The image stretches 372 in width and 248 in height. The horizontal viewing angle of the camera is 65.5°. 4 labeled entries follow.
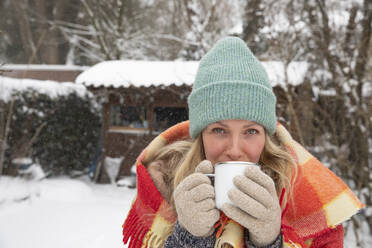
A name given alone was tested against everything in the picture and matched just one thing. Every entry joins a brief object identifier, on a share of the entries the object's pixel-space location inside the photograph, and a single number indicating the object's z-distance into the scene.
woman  0.98
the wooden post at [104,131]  7.75
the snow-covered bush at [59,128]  6.21
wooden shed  6.81
